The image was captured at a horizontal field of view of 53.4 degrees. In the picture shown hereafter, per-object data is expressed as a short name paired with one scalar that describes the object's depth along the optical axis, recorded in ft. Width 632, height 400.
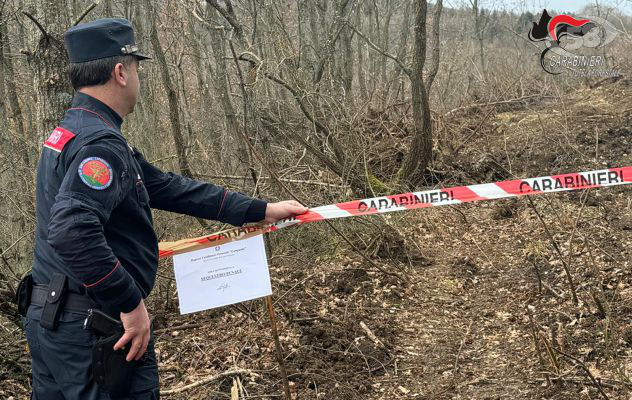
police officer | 8.10
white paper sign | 11.66
